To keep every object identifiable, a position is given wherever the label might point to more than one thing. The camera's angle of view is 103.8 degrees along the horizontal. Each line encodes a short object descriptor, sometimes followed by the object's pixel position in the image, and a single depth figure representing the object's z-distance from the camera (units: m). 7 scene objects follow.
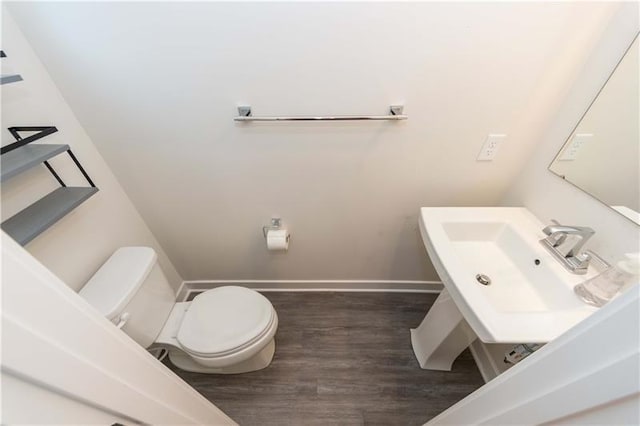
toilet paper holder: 1.41
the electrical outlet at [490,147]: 1.09
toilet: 1.02
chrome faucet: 0.85
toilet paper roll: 1.39
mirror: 0.79
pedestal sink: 0.75
